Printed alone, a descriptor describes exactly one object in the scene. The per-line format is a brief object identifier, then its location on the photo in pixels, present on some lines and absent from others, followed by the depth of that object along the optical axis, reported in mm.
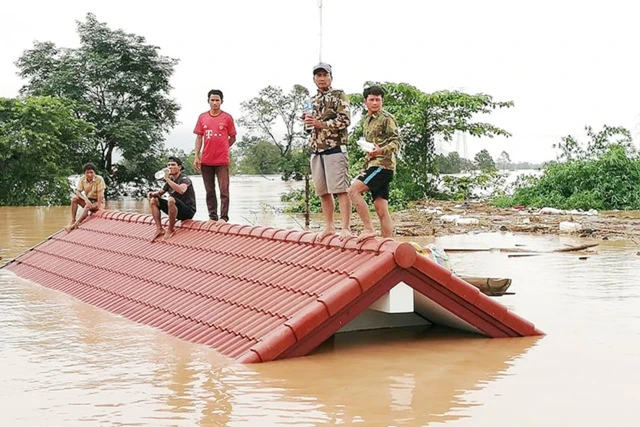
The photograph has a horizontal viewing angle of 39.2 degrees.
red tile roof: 7133
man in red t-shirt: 11680
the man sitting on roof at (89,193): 15047
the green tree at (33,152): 34281
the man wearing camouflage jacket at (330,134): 8789
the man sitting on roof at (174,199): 11250
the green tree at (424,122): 31625
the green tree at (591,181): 29125
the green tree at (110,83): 42875
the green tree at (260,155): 60906
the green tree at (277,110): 58125
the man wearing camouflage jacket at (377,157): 8422
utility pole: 9148
